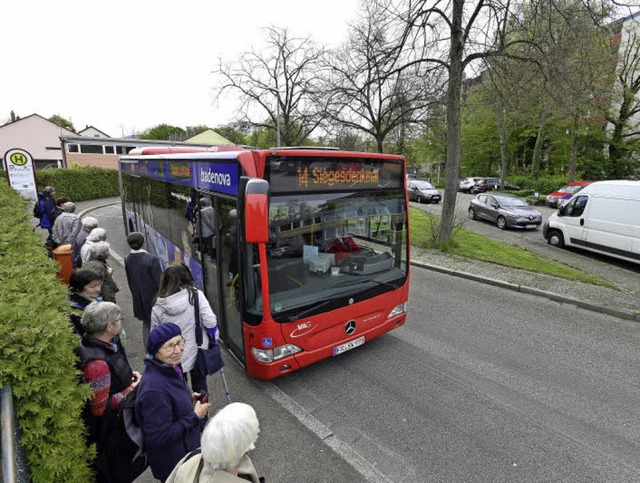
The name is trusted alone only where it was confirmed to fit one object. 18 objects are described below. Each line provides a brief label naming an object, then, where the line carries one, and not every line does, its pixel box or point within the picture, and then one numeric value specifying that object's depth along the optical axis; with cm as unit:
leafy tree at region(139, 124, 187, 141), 7981
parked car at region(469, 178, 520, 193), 3650
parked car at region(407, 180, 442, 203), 2783
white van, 1012
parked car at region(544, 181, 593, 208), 2330
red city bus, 416
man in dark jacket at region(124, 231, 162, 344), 470
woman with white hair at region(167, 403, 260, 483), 176
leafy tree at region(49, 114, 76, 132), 7826
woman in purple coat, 234
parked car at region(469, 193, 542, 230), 1658
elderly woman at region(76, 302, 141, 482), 250
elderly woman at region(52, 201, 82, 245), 765
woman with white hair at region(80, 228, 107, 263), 525
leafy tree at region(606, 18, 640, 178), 2417
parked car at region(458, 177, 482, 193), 3729
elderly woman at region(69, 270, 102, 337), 380
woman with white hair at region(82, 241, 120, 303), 477
